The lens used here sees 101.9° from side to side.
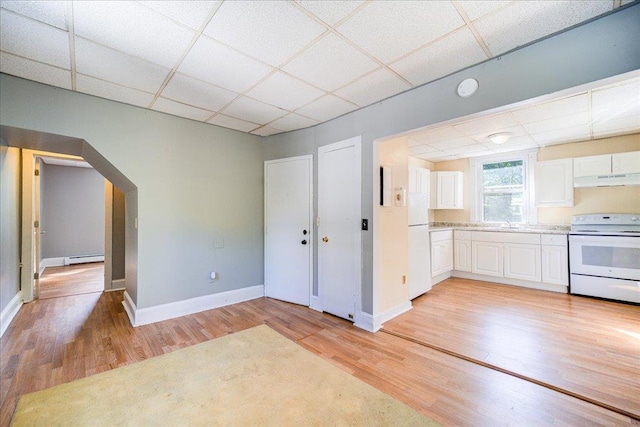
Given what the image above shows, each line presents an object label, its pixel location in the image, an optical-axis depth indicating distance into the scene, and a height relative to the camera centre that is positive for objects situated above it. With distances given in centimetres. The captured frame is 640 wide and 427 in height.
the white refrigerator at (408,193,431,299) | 372 -51
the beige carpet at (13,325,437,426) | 163 -129
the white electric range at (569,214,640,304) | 356 -64
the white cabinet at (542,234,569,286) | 408 -75
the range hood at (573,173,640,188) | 377 +49
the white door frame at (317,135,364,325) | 303 -34
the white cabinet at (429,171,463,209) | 543 +50
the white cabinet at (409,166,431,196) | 432 +58
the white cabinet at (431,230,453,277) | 461 -73
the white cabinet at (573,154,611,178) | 395 +74
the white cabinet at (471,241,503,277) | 468 -84
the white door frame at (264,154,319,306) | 360 -21
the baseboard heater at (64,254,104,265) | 647 -115
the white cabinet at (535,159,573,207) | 432 +51
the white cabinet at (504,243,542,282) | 431 -84
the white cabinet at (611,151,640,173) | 375 +74
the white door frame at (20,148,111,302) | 362 -14
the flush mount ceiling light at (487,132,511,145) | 380 +112
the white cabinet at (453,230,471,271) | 502 -74
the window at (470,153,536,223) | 490 +47
